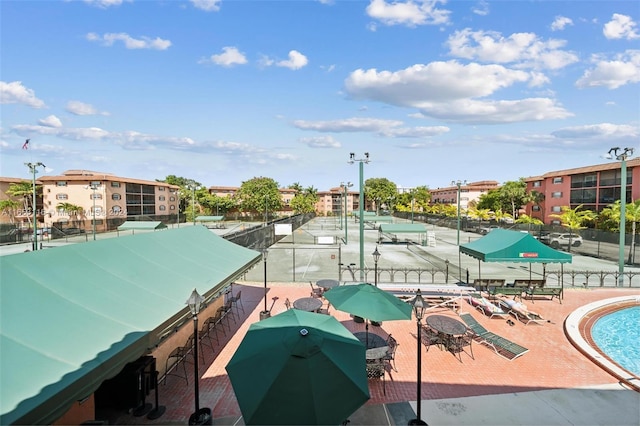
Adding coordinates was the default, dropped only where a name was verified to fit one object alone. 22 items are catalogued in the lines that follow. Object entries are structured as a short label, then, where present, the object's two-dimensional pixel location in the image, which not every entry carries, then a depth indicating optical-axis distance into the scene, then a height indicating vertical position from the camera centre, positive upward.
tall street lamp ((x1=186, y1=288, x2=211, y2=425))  6.87 -3.77
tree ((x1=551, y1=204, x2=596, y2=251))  40.00 -2.58
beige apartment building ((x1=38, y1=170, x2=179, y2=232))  63.75 -0.24
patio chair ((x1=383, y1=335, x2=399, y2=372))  9.66 -4.72
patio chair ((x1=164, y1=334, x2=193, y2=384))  9.00 -4.76
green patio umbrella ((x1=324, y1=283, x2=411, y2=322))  8.95 -3.12
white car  32.94 -4.46
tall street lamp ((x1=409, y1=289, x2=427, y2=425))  6.89 -3.59
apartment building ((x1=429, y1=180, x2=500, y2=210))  99.36 +1.48
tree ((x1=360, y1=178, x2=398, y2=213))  113.88 +2.58
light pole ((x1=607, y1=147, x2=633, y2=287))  18.69 -0.14
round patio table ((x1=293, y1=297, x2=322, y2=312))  12.08 -4.11
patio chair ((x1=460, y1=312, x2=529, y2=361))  10.27 -4.86
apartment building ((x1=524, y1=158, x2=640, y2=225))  45.34 +1.65
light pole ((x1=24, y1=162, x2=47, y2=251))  29.67 +2.86
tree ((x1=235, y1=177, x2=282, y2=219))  83.88 +0.53
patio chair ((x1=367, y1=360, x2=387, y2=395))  8.76 -4.74
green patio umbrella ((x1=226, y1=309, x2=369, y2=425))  4.79 -2.97
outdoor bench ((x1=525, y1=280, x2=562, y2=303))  15.38 -4.52
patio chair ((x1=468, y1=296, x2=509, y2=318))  13.63 -4.86
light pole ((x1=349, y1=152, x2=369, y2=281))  18.98 +1.45
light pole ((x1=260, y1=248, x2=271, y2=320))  12.66 -4.70
